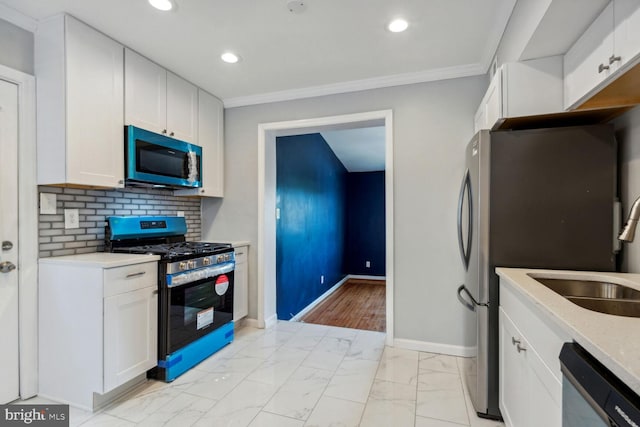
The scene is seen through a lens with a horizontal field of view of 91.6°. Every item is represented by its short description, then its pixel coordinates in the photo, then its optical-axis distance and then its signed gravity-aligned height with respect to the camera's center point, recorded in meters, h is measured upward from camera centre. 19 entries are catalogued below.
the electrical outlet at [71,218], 2.16 -0.04
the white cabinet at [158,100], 2.35 +0.94
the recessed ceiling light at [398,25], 2.02 +1.24
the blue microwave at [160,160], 2.31 +0.43
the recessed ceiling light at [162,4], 1.82 +1.24
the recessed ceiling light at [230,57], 2.44 +1.24
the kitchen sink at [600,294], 1.21 -0.36
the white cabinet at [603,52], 1.17 +0.70
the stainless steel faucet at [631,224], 1.14 -0.04
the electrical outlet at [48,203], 2.03 +0.06
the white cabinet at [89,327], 1.85 -0.72
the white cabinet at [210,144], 3.07 +0.71
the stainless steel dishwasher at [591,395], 0.64 -0.42
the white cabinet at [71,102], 1.94 +0.71
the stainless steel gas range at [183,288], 2.21 -0.59
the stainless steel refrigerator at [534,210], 1.59 +0.02
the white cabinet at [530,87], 1.73 +0.72
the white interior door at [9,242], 1.88 -0.18
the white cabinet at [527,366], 1.04 -0.61
